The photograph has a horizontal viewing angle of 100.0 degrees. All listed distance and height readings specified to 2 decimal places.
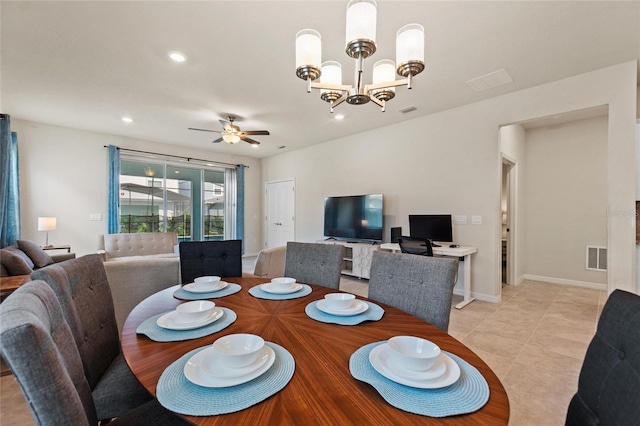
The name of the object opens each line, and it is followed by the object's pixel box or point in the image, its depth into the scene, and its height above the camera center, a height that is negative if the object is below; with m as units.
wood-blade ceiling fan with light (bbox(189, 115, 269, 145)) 4.04 +1.22
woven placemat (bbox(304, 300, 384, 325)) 1.19 -0.48
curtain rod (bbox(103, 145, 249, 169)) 5.39 +1.29
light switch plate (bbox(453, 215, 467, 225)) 3.87 -0.09
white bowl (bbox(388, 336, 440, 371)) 0.76 -0.44
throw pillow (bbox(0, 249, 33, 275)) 3.02 -0.57
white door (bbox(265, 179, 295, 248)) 6.74 +0.02
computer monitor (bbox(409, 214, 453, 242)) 3.88 -0.21
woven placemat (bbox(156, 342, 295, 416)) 0.66 -0.48
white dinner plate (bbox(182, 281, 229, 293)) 1.58 -0.45
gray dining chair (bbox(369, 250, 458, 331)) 1.36 -0.39
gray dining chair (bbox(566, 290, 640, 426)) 0.63 -0.41
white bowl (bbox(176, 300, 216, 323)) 1.15 -0.44
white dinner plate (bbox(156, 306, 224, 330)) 1.09 -0.46
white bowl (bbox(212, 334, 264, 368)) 0.79 -0.43
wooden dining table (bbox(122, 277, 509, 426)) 0.63 -0.48
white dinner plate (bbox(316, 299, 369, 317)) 1.24 -0.46
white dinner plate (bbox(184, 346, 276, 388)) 0.73 -0.46
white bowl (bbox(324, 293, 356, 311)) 1.29 -0.44
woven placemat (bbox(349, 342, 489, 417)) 0.65 -0.48
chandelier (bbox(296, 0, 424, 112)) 1.42 +0.93
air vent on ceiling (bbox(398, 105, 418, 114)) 3.95 +1.54
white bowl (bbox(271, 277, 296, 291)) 1.64 -0.44
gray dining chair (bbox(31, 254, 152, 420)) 1.08 -0.54
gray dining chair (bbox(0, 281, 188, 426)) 0.53 -0.31
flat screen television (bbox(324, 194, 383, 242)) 4.74 -0.09
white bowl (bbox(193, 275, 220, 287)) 1.66 -0.42
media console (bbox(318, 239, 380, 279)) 4.67 -0.82
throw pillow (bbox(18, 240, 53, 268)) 3.60 -0.54
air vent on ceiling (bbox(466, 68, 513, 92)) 2.95 +1.52
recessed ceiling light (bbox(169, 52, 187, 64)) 2.61 +1.54
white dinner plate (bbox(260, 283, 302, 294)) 1.60 -0.46
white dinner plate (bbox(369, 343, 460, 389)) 0.72 -0.46
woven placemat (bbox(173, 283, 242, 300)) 1.52 -0.47
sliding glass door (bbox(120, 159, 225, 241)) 5.68 +0.31
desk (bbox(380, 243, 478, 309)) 3.43 -0.57
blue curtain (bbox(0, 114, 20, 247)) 3.94 +0.43
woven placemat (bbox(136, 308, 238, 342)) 1.03 -0.48
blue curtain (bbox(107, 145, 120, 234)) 5.16 +0.37
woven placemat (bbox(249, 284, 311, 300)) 1.54 -0.48
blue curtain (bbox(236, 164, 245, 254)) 7.06 +0.24
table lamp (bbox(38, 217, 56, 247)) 4.21 -0.16
